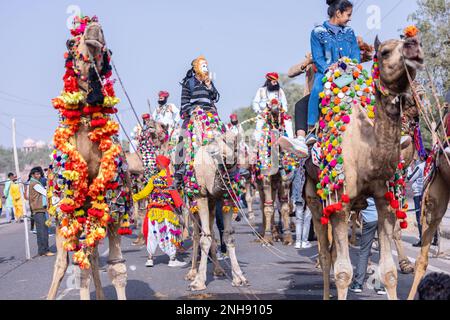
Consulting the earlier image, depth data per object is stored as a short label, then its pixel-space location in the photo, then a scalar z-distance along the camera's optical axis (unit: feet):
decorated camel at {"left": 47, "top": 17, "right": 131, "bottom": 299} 24.39
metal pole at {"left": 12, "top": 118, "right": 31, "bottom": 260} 53.11
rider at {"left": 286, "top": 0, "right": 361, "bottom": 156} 26.86
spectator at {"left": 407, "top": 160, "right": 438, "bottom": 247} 49.26
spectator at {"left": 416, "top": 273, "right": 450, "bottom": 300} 14.20
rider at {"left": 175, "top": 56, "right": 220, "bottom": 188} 36.68
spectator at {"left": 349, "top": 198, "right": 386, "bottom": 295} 31.45
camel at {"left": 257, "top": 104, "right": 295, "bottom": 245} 51.70
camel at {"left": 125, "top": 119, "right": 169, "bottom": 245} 48.29
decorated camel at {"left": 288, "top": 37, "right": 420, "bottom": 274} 28.68
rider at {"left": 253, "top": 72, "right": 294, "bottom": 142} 52.42
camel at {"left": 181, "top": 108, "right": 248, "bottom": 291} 34.63
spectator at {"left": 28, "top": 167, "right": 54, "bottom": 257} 55.11
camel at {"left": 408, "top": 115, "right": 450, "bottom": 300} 27.76
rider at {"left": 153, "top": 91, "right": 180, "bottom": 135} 53.16
